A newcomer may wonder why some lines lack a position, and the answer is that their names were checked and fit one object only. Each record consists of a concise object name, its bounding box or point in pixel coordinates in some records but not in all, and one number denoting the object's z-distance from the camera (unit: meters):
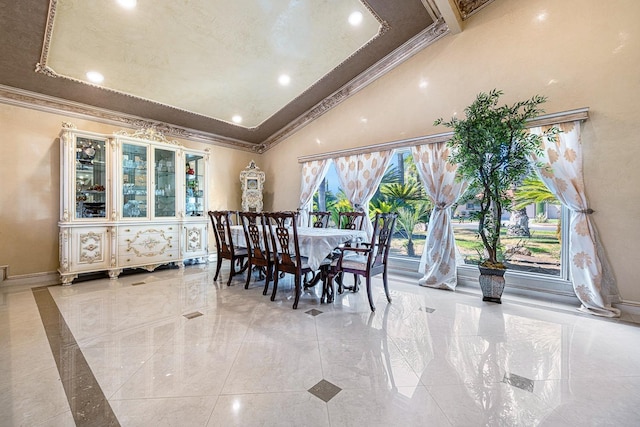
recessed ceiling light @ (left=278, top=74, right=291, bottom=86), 4.22
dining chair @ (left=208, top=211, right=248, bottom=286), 3.55
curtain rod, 2.79
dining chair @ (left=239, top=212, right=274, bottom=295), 3.08
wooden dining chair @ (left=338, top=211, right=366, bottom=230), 3.95
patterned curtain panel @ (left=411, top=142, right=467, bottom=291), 3.57
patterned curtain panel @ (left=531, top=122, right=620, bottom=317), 2.69
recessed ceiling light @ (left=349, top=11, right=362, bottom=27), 3.25
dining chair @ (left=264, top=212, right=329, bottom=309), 2.74
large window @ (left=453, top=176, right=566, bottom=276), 3.15
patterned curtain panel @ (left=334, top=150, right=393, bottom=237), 4.27
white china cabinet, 3.63
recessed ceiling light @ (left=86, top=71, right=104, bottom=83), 3.46
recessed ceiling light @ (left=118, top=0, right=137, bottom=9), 2.66
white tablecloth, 2.77
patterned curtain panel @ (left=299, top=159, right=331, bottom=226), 5.08
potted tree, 2.81
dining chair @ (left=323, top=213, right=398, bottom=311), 2.74
